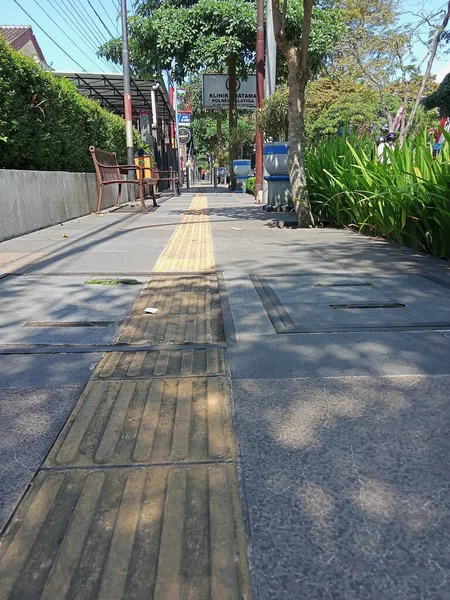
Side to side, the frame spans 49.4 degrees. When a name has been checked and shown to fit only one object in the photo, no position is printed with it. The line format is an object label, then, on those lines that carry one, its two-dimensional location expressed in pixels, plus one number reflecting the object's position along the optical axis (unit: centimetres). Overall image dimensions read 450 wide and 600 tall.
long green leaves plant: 470
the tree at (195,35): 1680
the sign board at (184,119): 3362
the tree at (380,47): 1917
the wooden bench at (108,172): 950
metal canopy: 1847
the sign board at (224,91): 2044
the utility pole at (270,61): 1169
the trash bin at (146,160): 1277
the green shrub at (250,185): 1892
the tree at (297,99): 634
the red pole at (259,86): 1229
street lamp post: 1197
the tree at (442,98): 1280
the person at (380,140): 875
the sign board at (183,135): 3388
